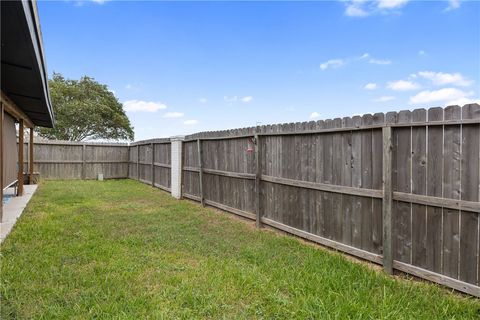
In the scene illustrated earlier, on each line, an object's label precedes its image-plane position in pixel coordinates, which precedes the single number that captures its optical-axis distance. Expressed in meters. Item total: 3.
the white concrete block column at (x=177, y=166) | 8.99
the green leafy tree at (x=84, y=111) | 21.27
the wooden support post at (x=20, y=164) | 8.37
